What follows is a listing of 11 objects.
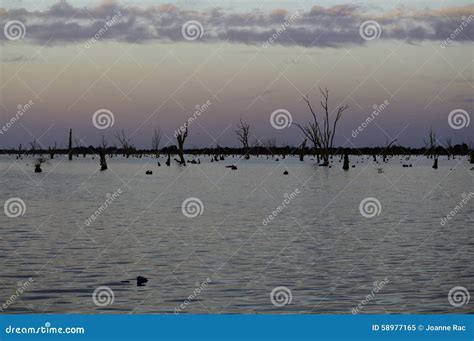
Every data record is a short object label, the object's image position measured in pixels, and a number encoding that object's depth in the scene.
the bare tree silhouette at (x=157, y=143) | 169.07
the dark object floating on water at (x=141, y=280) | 15.23
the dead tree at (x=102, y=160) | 81.00
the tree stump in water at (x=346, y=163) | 86.03
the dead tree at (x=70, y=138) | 118.44
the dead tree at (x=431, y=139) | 147.50
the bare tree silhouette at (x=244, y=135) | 141.57
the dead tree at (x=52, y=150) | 159.09
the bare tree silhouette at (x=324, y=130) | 92.81
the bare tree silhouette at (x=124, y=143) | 160.30
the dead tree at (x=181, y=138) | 94.66
